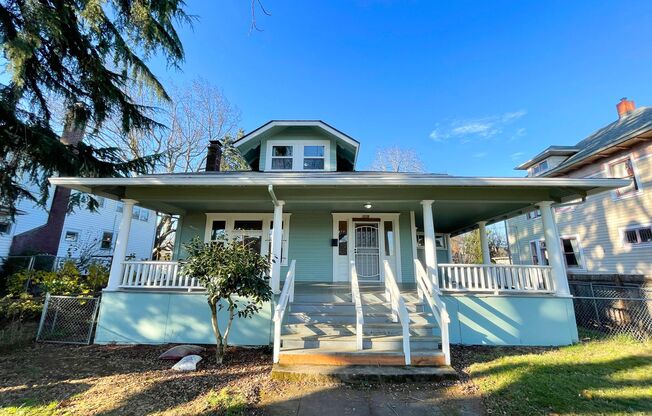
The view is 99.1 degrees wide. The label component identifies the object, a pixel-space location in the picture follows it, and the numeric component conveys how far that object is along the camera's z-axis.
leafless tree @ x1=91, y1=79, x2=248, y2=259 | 15.85
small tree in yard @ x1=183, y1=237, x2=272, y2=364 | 4.72
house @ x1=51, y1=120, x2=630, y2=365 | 5.05
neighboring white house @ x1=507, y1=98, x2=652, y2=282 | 10.09
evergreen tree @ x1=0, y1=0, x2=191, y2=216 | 6.02
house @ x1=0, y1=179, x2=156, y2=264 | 13.02
